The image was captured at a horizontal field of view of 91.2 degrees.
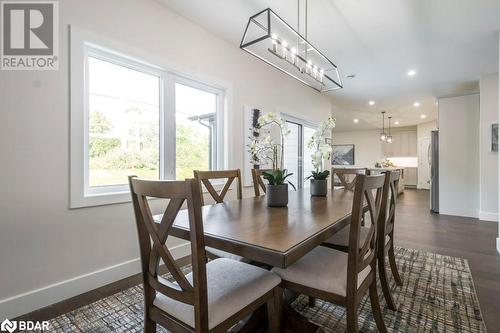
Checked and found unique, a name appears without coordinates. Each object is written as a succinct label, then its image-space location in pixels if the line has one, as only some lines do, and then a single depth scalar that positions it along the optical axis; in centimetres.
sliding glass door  493
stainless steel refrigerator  523
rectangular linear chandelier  201
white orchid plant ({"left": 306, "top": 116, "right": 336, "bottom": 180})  186
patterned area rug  156
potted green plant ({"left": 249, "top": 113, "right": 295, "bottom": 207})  169
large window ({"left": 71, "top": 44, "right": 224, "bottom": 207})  200
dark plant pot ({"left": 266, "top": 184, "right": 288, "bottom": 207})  170
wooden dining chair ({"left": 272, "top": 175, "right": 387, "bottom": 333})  113
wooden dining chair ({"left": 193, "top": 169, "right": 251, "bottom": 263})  173
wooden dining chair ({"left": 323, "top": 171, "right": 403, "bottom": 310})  159
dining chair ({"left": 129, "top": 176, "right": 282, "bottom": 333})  88
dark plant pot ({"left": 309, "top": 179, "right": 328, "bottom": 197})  222
